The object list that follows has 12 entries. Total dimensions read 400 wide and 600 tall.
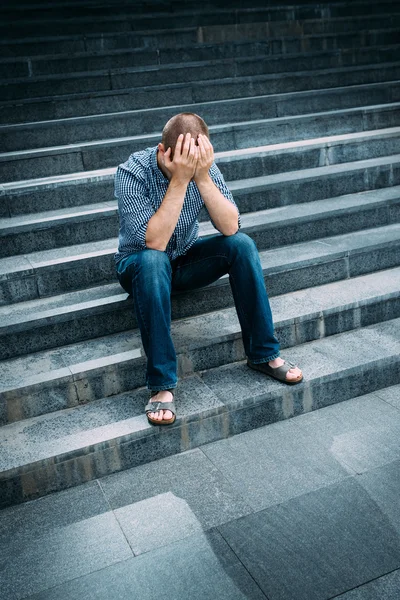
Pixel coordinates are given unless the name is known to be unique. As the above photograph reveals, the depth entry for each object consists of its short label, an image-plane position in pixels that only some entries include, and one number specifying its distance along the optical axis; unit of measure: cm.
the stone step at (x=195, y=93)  529
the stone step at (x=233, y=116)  503
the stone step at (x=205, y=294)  350
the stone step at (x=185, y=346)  322
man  307
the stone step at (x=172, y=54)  587
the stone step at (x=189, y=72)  561
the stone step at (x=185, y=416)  292
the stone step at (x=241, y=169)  411
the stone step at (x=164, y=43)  618
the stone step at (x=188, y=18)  662
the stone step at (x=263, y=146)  475
